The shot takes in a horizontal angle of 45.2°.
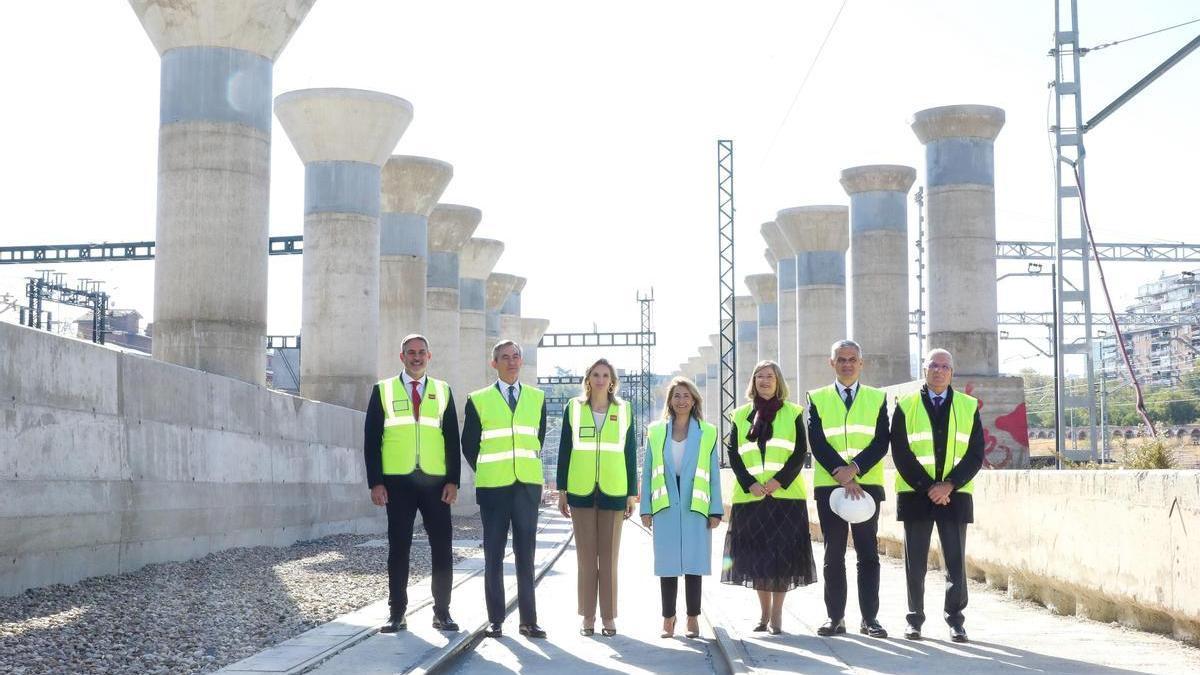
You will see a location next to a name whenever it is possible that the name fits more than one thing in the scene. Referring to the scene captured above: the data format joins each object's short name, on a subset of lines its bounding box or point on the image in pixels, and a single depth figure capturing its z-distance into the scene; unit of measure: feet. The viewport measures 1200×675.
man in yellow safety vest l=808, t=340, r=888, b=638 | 28.94
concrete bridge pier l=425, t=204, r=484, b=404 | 135.64
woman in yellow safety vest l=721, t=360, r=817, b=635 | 29.04
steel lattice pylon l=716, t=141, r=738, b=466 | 138.31
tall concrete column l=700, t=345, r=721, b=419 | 259.19
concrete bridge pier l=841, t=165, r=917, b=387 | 116.67
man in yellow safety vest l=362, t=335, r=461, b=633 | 29.68
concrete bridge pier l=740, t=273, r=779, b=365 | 186.39
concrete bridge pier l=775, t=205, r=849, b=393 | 138.51
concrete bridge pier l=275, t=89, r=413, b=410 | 93.30
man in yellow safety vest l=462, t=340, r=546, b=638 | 29.45
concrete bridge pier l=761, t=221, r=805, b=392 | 161.17
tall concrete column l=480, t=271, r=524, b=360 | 192.34
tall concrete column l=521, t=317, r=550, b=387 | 236.63
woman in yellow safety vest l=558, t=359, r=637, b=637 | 29.63
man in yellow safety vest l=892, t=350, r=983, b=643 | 28.60
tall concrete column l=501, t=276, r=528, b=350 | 220.64
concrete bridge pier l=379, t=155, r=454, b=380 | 115.44
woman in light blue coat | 29.30
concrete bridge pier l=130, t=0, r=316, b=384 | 66.13
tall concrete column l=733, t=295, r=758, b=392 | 217.77
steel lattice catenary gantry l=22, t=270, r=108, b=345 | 174.19
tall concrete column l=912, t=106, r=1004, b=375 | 93.50
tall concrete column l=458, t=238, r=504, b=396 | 157.69
